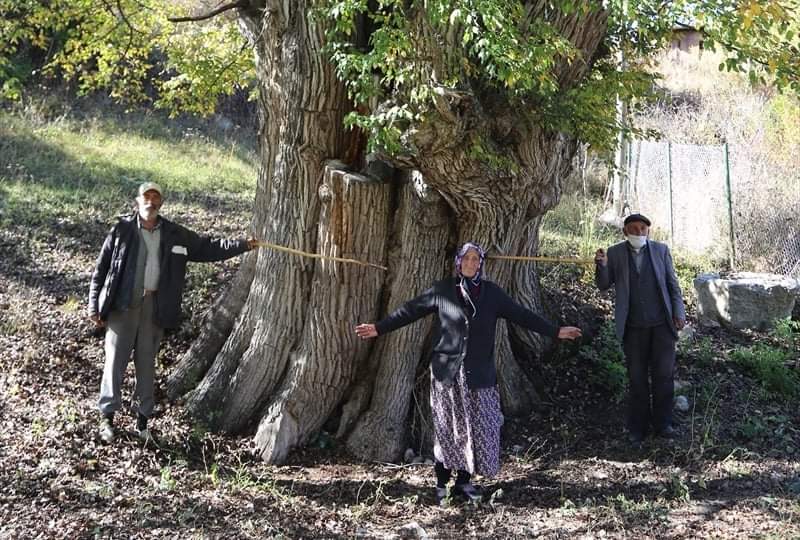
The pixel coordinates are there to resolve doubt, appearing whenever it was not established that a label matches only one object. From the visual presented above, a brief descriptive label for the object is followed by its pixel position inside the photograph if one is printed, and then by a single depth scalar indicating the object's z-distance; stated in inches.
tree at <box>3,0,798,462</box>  207.5
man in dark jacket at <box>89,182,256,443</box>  230.8
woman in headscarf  215.3
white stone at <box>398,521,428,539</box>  200.4
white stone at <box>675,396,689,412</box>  271.1
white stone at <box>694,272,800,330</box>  338.3
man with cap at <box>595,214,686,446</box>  241.4
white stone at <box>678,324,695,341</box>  321.4
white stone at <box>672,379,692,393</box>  281.9
